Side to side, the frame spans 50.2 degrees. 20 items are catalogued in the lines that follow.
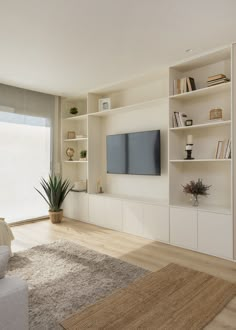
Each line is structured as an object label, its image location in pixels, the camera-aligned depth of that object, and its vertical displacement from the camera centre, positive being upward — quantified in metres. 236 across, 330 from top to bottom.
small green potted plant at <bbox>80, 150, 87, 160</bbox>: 5.11 +0.21
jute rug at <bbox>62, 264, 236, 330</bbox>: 1.74 -1.09
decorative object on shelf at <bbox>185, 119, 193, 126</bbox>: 3.50 +0.58
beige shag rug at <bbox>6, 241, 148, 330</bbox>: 1.96 -1.12
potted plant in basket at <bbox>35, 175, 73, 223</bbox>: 4.73 -0.60
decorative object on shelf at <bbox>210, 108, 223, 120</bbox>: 3.21 +0.64
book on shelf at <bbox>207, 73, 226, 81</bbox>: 3.08 +1.08
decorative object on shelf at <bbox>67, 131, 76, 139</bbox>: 5.37 +0.63
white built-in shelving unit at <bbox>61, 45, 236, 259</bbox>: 3.12 -0.05
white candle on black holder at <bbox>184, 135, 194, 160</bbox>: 3.45 +0.23
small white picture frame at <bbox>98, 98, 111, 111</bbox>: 4.61 +1.12
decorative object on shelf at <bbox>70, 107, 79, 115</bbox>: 5.38 +1.15
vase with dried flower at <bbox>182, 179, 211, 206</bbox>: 3.32 -0.34
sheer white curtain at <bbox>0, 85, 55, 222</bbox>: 4.41 +0.29
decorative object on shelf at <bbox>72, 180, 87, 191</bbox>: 5.04 -0.43
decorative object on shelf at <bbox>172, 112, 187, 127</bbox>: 3.51 +0.63
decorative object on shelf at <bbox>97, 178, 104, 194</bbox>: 4.87 -0.45
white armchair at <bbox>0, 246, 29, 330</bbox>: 1.23 -0.69
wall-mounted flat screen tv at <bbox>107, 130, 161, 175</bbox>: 3.91 +0.18
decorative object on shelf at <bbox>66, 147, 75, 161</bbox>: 5.38 +0.26
